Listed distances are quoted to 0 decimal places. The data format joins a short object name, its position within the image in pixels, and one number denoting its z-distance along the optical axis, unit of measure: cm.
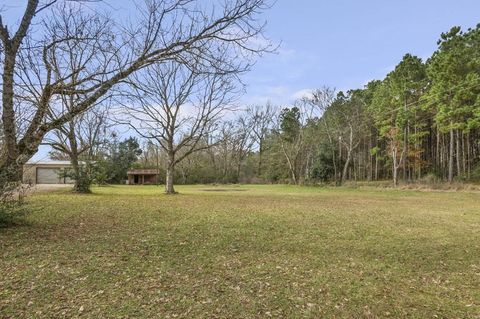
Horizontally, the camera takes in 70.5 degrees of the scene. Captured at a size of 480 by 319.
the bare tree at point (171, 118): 1995
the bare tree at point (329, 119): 3584
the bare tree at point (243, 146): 4653
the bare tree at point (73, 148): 1875
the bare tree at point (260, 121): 4611
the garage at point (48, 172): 3559
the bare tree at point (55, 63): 502
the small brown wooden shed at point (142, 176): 4088
